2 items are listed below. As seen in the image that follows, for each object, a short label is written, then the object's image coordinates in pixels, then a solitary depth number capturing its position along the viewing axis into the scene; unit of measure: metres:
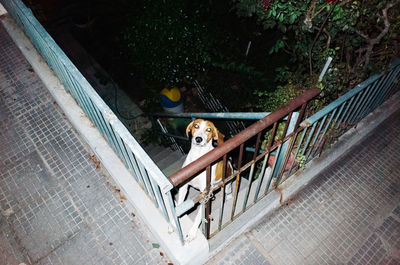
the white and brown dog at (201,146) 2.97
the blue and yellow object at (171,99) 6.66
